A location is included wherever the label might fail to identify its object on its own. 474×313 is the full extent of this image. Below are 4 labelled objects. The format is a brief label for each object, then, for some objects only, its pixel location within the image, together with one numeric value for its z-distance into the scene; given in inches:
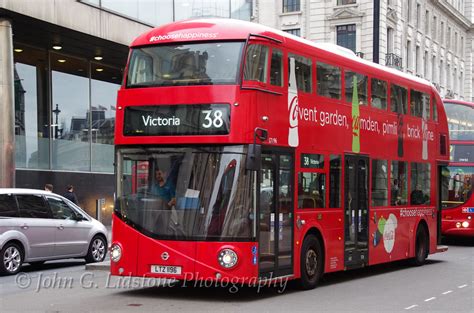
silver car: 609.9
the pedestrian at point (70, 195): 923.4
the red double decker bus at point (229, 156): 441.4
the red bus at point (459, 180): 944.9
